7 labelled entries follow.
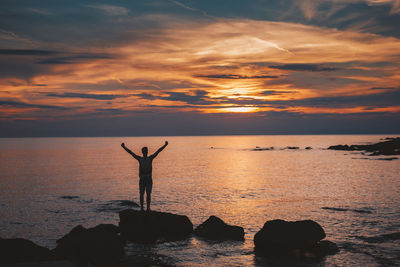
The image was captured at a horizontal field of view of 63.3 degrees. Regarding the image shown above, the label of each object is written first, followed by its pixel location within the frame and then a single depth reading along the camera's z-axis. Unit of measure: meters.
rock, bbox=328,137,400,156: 97.81
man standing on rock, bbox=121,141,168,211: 16.94
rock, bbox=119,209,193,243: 17.83
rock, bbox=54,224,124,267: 14.14
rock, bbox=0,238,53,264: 12.52
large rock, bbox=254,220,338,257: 15.58
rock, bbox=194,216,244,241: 18.03
